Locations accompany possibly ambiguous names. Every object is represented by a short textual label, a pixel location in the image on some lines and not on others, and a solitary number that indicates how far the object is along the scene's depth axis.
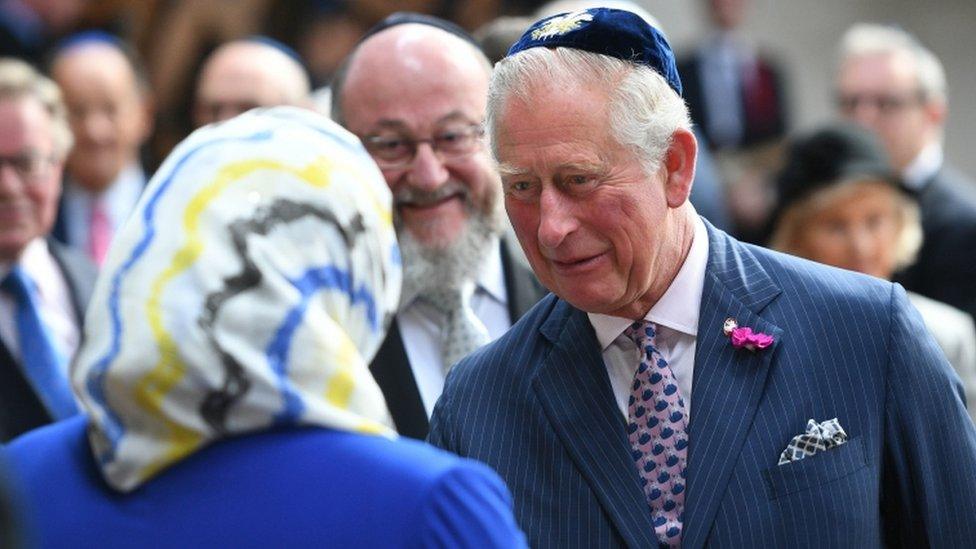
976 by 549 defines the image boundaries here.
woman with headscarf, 4.04
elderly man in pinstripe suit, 5.44
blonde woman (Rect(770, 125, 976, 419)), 10.55
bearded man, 7.63
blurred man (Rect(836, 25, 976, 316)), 13.40
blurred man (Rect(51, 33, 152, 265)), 12.88
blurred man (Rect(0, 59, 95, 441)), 8.56
